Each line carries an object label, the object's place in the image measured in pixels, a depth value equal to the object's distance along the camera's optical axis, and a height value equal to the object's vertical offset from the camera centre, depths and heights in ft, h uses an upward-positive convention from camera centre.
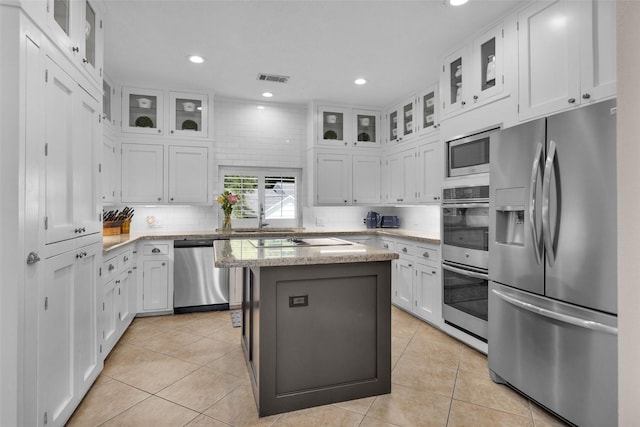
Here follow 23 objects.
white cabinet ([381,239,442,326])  11.64 -2.45
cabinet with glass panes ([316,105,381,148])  16.24 +4.23
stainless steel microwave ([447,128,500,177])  9.39 +1.75
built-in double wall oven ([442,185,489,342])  9.27 -1.27
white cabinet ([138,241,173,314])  12.89 -2.44
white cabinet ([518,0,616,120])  6.53 +3.35
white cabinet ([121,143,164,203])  13.76 +1.68
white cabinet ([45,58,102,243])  5.58 +1.06
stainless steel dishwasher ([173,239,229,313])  13.31 -2.56
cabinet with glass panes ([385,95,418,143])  14.55 +4.21
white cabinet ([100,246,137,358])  9.02 -2.45
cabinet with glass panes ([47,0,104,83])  5.75 +3.55
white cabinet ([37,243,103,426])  5.36 -2.12
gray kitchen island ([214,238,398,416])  6.72 -2.28
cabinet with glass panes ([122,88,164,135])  13.75 +4.23
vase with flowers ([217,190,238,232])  14.82 +0.46
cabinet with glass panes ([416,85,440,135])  13.12 +4.08
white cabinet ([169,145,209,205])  14.33 +1.68
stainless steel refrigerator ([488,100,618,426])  5.66 -0.92
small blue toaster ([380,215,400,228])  17.02 -0.39
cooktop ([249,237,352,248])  8.64 -0.75
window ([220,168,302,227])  16.25 +0.97
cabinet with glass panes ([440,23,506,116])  9.11 +4.13
